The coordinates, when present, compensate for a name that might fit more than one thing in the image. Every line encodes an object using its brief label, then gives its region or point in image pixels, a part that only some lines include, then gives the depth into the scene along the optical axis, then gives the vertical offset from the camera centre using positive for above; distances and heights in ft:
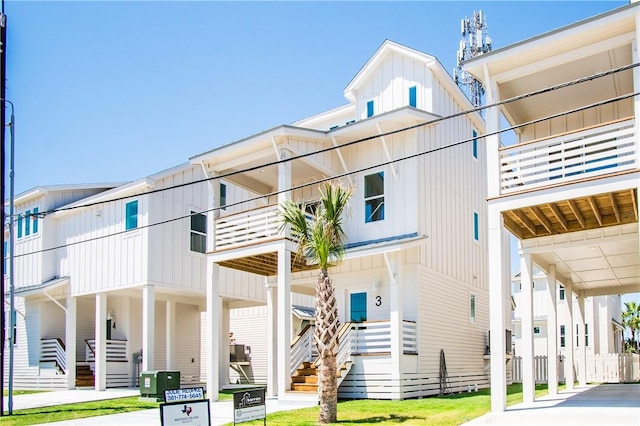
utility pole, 63.62 +15.93
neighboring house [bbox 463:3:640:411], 46.50 +9.13
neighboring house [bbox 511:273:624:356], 132.05 -5.98
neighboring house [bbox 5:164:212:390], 87.86 +1.86
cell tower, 180.96 +64.49
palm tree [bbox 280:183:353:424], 50.37 +2.67
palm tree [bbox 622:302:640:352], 192.08 -7.00
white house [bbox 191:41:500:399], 67.67 +5.63
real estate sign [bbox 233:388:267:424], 42.01 -6.76
